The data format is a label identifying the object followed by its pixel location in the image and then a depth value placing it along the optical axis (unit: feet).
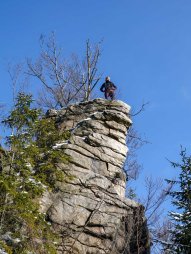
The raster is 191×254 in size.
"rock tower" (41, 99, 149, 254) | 35.68
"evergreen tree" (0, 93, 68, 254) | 30.45
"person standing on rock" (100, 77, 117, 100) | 52.75
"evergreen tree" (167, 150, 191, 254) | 40.50
